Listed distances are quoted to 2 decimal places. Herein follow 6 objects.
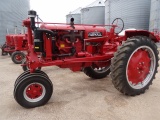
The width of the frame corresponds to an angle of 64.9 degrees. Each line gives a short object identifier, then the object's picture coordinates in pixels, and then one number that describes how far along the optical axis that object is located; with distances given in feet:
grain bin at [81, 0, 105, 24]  40.80
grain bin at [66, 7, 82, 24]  51.22
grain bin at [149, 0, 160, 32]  25.94
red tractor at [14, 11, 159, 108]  6.89
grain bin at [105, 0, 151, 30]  28.87
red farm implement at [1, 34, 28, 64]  17.49
